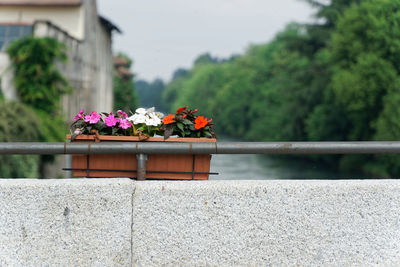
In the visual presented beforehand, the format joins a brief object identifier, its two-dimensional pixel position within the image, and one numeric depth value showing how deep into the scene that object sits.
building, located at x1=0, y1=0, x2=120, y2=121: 23.94
